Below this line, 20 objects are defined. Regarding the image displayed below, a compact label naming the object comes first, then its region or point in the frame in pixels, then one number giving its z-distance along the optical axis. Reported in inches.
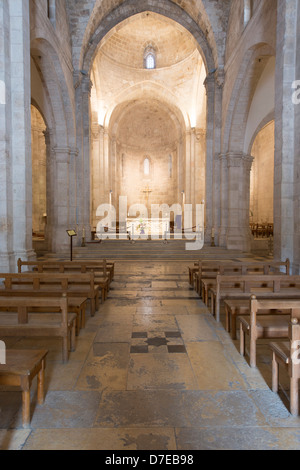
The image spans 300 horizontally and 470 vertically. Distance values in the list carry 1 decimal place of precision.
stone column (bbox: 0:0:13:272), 324.8
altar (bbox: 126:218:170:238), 934.9
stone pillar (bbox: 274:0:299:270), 343.3
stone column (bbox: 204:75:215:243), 698.2
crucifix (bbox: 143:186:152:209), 1255.5
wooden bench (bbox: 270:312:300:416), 112.0
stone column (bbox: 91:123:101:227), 1032.2
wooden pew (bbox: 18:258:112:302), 279.3
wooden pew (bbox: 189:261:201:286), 331.3
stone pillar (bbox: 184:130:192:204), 1036.5
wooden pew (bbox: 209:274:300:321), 215.6
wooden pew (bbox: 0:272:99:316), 220.2
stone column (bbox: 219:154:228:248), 660.1
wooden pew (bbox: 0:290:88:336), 193.2
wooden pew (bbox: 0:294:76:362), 149.8
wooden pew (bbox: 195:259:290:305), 272.5
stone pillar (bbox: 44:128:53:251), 627.5
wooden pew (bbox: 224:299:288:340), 185.7
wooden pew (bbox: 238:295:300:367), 143.4
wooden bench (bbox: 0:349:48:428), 104.0
